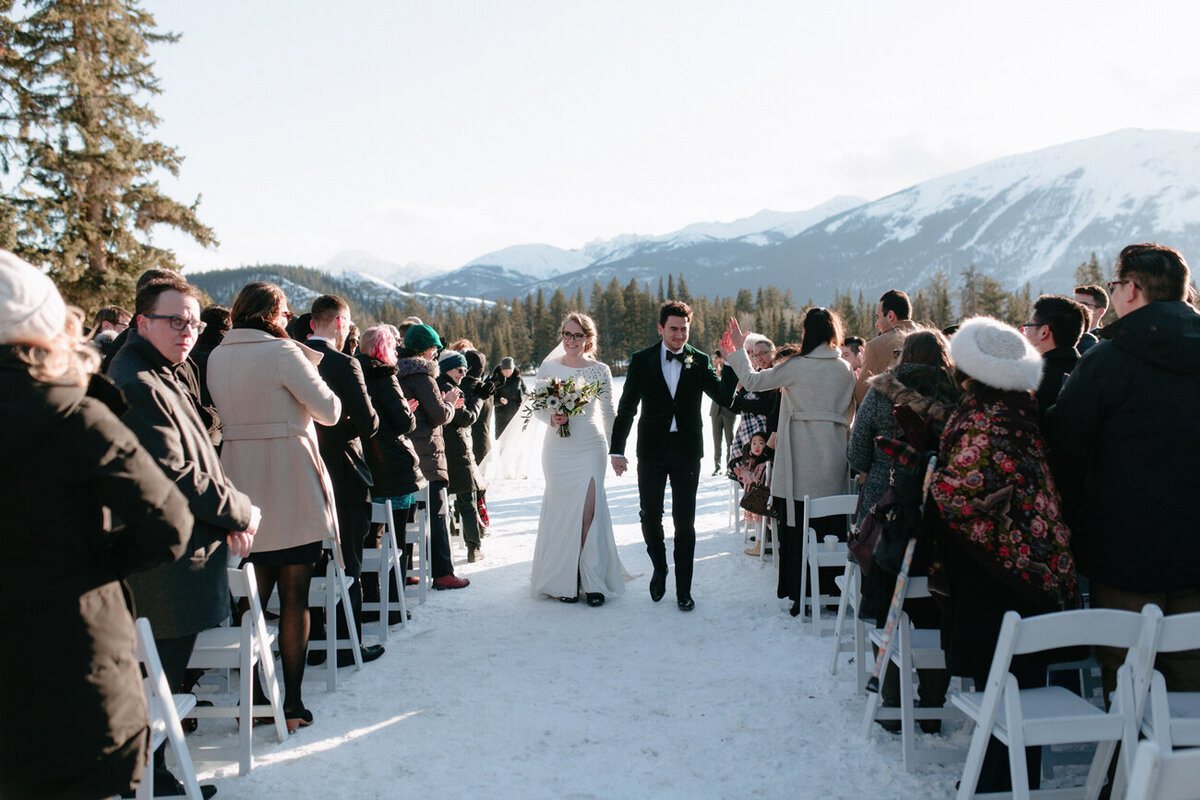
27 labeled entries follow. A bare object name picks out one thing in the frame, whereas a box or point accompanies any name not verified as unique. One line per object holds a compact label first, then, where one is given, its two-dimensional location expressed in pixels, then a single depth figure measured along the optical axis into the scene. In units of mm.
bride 6945
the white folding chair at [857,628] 4738
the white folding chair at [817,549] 5617
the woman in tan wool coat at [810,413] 6328
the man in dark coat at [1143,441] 3324
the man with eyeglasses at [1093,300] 6496
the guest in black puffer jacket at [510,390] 12000
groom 6723
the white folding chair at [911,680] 3830
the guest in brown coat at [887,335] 6102
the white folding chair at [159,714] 3066
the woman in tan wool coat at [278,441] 4242
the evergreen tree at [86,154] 20219
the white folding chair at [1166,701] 2842
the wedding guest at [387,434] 5801
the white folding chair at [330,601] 4852
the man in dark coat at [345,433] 5020
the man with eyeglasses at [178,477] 3246
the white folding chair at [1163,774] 1901
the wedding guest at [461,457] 8289
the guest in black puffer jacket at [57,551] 2283
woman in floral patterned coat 3373
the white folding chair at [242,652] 3801
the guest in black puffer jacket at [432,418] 7020
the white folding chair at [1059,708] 2844
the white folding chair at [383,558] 5866
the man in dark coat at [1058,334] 4543
